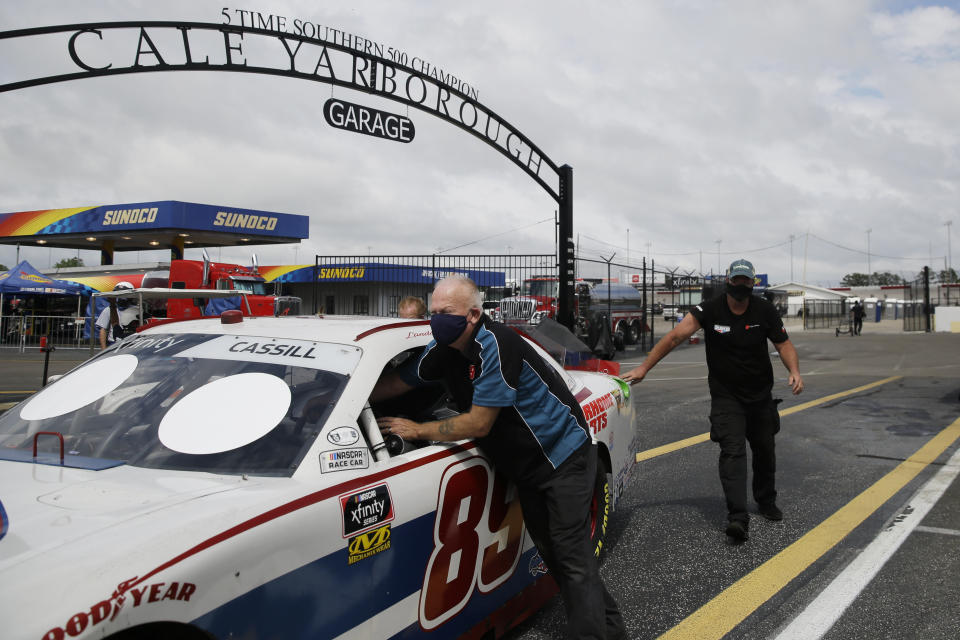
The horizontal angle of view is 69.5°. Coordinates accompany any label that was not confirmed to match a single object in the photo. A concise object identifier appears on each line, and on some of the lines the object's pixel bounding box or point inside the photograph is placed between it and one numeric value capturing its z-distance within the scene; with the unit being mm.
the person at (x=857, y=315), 31384
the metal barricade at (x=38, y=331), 22750
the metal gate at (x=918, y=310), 33719
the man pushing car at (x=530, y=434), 2586
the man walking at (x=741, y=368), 4461
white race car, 1603
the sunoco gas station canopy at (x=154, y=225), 26734
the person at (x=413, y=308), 6359
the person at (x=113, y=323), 10453
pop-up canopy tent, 21609
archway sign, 8969
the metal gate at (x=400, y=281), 16844
